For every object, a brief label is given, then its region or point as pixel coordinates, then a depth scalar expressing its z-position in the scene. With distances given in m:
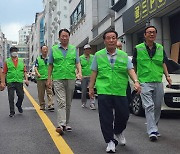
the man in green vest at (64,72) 6.50
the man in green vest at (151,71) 6.11
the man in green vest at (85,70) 11.15
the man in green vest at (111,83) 5.03
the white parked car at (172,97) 8.18
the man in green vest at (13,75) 9.16
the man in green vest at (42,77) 10.18
